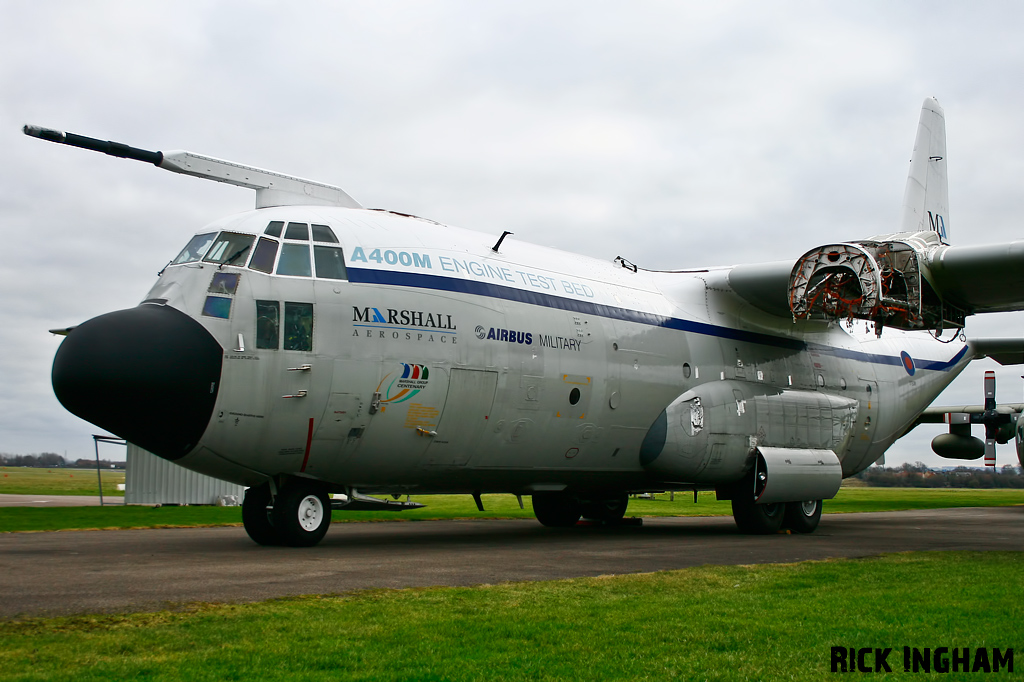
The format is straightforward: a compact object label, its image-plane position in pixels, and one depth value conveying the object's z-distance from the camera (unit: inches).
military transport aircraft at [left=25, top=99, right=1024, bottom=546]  418.3
